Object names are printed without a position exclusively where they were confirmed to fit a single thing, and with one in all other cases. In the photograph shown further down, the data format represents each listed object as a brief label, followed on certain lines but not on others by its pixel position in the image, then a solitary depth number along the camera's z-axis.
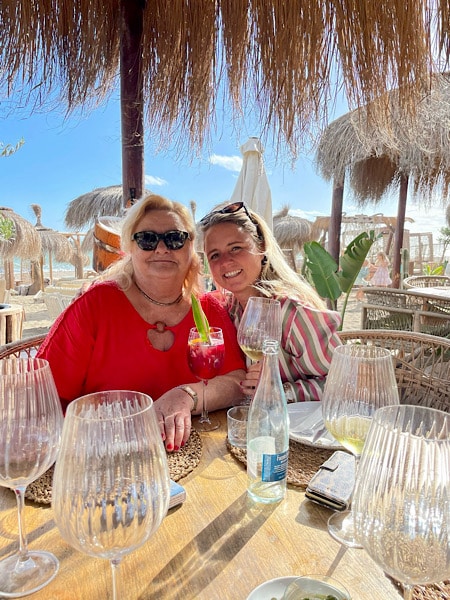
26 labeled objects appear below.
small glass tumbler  1.25
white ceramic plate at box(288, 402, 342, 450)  1.22
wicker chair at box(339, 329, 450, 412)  2.00
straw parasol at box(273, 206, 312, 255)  17.22
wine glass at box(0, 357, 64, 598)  0.74
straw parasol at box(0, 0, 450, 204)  1.63
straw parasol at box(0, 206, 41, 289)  12.84
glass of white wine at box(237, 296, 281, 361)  1.46
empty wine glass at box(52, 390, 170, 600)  0.55
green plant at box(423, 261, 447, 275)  8.83
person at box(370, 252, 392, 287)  12.73
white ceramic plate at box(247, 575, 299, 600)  0.68
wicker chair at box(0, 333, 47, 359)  1.85
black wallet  0.96
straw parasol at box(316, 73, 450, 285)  5.95
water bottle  0.97
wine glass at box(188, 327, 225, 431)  1.43
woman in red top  1.80
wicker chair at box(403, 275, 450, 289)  6.88
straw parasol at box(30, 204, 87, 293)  17.77
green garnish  1.44
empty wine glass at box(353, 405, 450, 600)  0.53
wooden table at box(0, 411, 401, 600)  0.71
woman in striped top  1.77
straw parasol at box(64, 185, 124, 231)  13.76
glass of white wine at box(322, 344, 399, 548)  0.93
